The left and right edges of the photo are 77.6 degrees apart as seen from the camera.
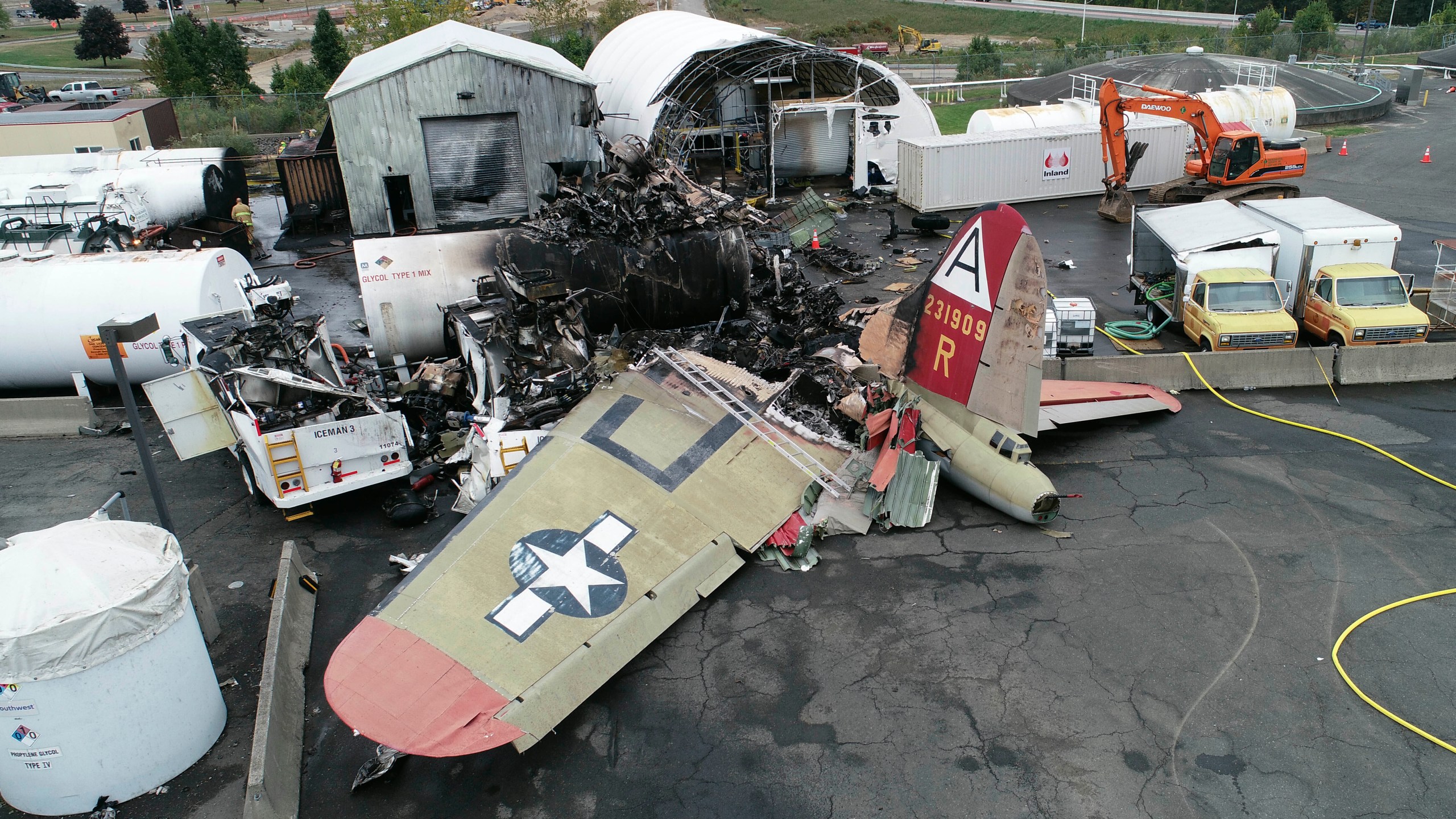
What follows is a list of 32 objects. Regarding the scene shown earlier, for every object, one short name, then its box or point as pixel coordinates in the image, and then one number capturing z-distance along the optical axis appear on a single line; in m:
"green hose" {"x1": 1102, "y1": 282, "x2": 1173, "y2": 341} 22.73
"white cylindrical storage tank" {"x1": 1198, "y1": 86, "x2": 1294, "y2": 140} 39.09
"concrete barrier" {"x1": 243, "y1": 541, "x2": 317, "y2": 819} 9.23
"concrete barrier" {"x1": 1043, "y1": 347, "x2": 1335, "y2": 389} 18.92
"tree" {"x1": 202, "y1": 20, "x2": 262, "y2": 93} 62.28
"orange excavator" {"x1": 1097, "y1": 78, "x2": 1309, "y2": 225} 30.70
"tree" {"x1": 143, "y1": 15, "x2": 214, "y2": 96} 59.09
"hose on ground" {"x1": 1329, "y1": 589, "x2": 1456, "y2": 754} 9.71
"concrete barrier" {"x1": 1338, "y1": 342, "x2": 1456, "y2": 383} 19.05
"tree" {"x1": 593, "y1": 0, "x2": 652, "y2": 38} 70.19
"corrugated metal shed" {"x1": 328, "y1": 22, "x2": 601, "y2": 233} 30.64
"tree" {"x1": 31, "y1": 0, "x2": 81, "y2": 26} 106.50
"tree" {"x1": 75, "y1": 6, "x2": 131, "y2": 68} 84.31
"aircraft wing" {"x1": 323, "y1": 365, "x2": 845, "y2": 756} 8.77
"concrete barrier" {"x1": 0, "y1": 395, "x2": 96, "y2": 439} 19.50
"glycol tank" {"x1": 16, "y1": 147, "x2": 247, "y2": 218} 31.00
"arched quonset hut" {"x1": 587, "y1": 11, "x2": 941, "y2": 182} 37.84
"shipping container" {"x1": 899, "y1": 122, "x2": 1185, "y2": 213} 35.06
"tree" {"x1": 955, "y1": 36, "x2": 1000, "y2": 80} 66.88
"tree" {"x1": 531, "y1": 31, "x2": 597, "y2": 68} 65.44
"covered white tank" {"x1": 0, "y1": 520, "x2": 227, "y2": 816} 8.92
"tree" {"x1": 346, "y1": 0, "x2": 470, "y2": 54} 50.25
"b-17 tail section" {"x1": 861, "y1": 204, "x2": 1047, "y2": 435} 12.62
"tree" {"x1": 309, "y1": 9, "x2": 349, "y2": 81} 64.06
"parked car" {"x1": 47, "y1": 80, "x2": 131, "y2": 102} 51.25
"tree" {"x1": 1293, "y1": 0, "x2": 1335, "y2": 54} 66.25
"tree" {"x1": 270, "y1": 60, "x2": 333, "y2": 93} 61.28
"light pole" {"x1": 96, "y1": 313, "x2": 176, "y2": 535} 12.02
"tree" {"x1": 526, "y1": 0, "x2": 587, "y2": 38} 67.75
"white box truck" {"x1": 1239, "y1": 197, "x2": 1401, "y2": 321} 21.30
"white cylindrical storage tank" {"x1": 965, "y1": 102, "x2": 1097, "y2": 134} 38.91
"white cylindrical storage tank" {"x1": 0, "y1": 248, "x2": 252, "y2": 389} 20.39
